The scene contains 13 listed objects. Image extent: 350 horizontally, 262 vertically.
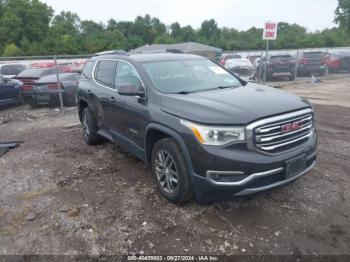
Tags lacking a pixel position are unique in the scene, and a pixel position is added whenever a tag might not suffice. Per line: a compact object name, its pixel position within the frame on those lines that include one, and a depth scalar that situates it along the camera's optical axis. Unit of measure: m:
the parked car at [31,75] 11.05
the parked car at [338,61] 20.61
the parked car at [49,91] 10.59
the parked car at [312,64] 18.75
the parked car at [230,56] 22.21
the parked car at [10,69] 14.29
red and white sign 11.56
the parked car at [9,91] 10.46
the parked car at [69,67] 16.09
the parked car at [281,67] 17.20
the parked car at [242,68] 16.09
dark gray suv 3.13
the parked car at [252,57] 22.78
